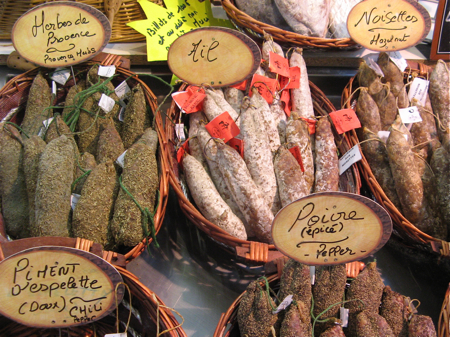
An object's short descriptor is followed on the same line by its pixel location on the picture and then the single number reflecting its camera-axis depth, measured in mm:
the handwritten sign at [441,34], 895
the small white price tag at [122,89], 829
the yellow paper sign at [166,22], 873
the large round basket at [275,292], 609
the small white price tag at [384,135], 818
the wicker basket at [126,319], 604
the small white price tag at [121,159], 724
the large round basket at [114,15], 831
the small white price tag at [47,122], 779
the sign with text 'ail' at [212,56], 788
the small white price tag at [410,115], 832
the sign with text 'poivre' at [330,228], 591
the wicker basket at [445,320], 607
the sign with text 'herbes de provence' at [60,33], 784
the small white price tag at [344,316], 618
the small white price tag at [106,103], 784
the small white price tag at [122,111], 816
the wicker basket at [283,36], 844
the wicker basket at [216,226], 656
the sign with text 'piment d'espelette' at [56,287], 580
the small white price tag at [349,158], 760
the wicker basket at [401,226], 690
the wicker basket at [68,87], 769
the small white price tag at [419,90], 881
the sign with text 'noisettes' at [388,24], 849
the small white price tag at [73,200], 701
